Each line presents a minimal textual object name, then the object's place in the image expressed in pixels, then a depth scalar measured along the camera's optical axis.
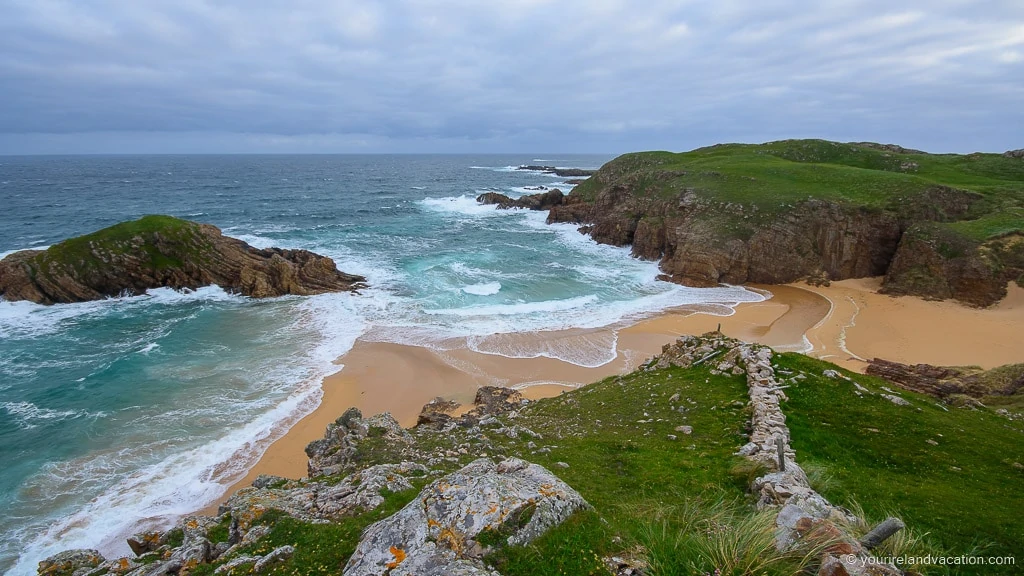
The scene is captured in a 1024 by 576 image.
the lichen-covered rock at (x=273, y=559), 7.87
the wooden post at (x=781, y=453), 10.34
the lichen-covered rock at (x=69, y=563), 10.33
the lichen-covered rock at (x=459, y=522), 6.83
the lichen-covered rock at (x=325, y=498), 9.68
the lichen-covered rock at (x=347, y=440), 14.19
